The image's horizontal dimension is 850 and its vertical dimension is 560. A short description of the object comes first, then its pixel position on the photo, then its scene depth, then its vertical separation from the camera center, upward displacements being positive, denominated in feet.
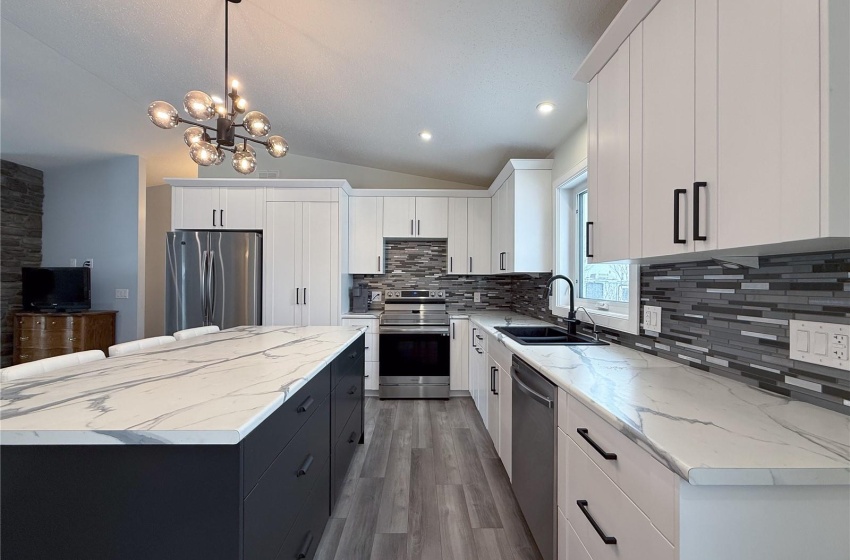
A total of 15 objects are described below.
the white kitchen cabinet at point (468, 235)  12.92 +1.84
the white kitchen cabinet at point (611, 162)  4.30 +1.68
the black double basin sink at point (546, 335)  6.46 -1.16
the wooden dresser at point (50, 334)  12.91 -2.12
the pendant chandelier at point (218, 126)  5.71 +2.85
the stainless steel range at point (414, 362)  11.54 -2.76
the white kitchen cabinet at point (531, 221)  9.32 +1.74
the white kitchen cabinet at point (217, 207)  11.90 +2.61
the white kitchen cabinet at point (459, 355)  11.79 -2.56
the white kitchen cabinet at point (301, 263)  11.89 +0.65
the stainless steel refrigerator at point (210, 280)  11.30 +0.00
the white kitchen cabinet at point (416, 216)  12.95 +2.54
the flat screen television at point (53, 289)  13.37 -0.41
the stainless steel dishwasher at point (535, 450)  4.29 -2.46
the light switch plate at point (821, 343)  2.75 -0.50
